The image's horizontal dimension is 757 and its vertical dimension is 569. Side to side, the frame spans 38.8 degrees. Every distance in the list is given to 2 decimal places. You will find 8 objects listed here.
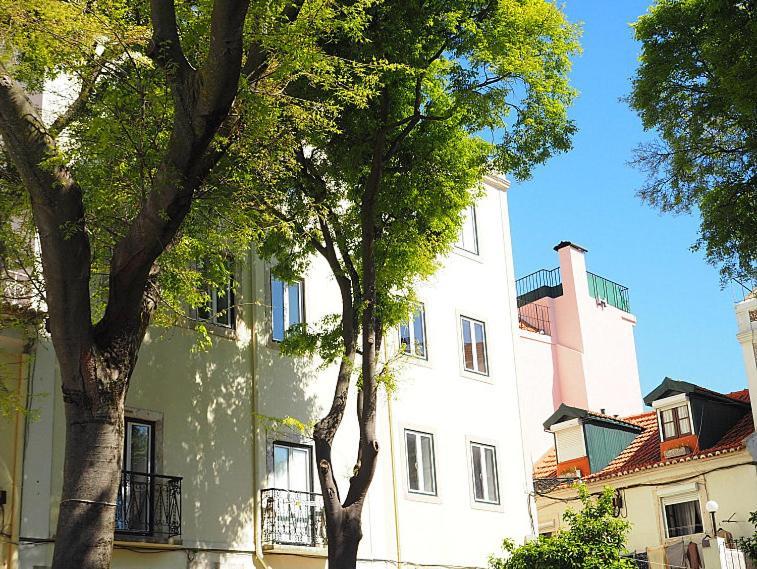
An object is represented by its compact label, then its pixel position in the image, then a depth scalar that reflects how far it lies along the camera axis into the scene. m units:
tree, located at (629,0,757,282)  16.75
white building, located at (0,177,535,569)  17.39
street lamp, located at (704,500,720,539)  25.95
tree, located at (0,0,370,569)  11.73
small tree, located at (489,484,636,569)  18.61
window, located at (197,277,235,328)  20.11
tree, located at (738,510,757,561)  26.13
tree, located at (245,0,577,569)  16.16
